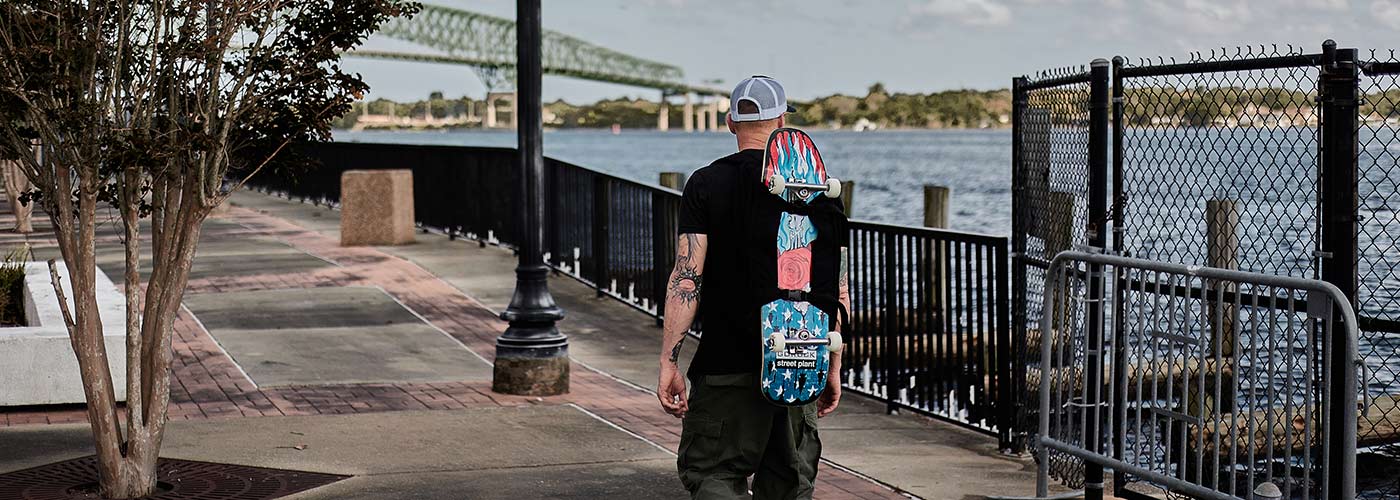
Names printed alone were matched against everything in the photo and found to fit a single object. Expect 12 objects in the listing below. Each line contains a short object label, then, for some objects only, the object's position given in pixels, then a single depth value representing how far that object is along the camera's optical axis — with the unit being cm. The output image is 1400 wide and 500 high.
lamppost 934
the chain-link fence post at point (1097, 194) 658
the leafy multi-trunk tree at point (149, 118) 607
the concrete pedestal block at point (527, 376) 941
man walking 499
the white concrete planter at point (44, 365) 854
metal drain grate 675
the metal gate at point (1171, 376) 519
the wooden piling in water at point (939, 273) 871
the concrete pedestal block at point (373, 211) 1858
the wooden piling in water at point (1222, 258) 562
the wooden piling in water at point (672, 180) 2897
